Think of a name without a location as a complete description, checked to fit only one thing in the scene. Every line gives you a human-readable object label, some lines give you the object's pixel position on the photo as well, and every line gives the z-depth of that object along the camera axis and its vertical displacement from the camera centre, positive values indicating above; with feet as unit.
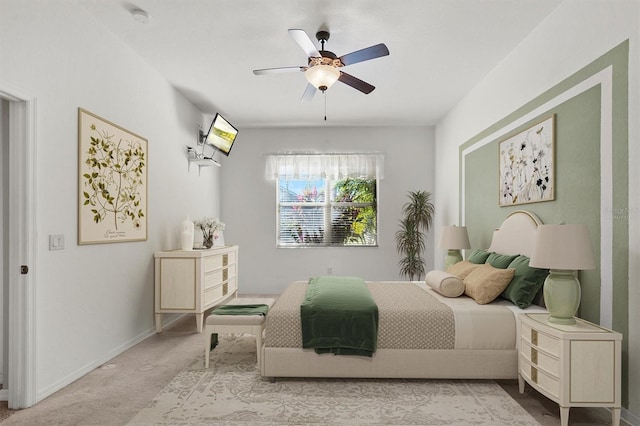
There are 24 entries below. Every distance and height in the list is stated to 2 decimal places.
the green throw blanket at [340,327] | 9.46 -2.79
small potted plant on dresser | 16.63 -0.81
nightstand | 7.30 -2.91
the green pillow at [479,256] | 13.12 -1.56
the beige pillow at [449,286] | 11.43 -2.17
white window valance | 21.84 +2.34
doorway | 8.47 -1.00
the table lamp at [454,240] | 15.17 -1.15
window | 22.09 +0.06
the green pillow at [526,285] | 9.92 -1.88
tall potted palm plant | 20.58 -1.29
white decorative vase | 15.03 -1.03
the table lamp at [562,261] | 7.59 -0.98
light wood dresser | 14.06 -2.61
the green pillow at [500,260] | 11.47 -1.48
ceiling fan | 9.64 +3.78
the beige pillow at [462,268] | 12.42 -1.92
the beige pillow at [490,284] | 10.43 -1.96
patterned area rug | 7.95 -4.17
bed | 9.52 -3.33
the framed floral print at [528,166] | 10.44 +1.27
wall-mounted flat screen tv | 17.26 +3.31
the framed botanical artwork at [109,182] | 10.31 +0.74
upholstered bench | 10.33 -3.02
